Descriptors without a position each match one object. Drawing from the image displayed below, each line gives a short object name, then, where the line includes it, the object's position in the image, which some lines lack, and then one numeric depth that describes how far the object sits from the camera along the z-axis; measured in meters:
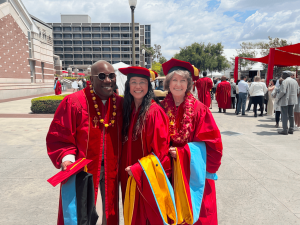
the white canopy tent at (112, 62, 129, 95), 12.16
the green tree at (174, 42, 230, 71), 47.38
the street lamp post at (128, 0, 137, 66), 9.61
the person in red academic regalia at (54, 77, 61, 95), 18.54
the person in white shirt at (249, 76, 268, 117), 10.55
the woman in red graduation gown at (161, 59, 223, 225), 2.11
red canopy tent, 9.43
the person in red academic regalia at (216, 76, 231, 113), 11.91
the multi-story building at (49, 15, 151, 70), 88.88
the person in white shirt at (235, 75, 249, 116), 11.22
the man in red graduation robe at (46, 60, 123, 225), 2.07
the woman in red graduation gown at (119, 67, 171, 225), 1.96
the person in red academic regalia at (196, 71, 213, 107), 9.76
